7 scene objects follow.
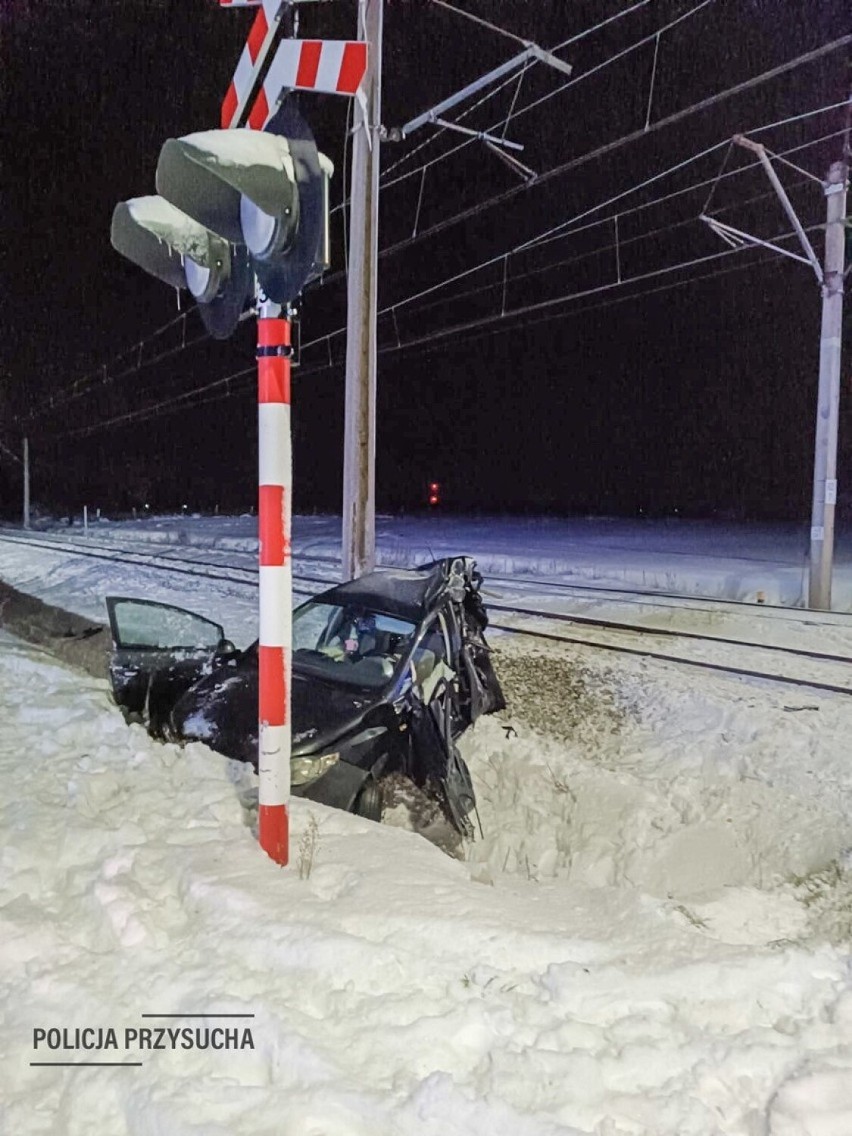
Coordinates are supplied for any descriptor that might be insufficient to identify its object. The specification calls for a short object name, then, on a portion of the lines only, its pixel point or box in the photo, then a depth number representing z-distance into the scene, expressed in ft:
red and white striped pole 10.31
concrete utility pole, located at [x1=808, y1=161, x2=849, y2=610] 48.06
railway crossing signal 9.00
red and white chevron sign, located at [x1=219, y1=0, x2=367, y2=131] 10.71
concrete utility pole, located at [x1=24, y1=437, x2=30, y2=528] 171.12
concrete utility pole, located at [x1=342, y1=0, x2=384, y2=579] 29.27
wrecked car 15.71
